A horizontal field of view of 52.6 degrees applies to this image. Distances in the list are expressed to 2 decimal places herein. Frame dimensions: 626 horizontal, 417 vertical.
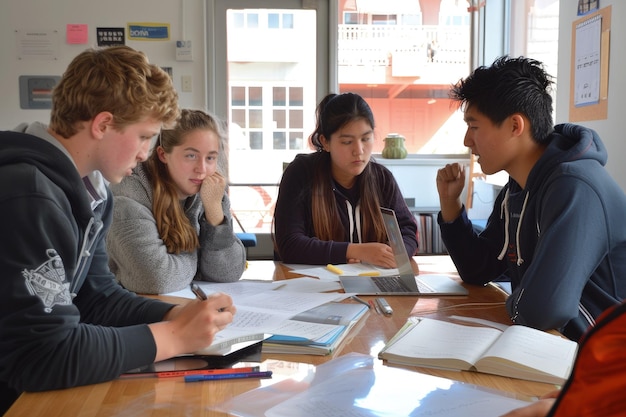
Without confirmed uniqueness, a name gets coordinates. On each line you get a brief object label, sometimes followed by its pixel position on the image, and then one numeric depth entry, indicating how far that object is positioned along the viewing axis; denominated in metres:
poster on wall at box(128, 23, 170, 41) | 4.21
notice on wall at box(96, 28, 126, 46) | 4.19
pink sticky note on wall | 4.16
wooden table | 0.83
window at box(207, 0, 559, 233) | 4.42
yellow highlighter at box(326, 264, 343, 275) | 1.82
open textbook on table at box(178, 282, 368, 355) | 1.07
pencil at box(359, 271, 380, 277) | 1.77
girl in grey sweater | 1.55
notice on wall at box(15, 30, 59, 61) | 4.14
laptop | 1.55
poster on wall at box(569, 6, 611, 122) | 2.91
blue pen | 0.93
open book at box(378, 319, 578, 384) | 0.96
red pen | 0.95
